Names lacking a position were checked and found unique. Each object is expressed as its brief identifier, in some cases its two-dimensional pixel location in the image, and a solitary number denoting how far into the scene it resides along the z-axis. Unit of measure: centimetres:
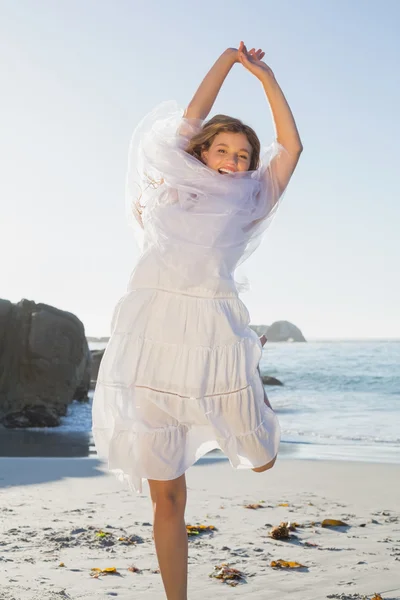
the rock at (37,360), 1234
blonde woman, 296
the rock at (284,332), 8756
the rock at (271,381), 2700
